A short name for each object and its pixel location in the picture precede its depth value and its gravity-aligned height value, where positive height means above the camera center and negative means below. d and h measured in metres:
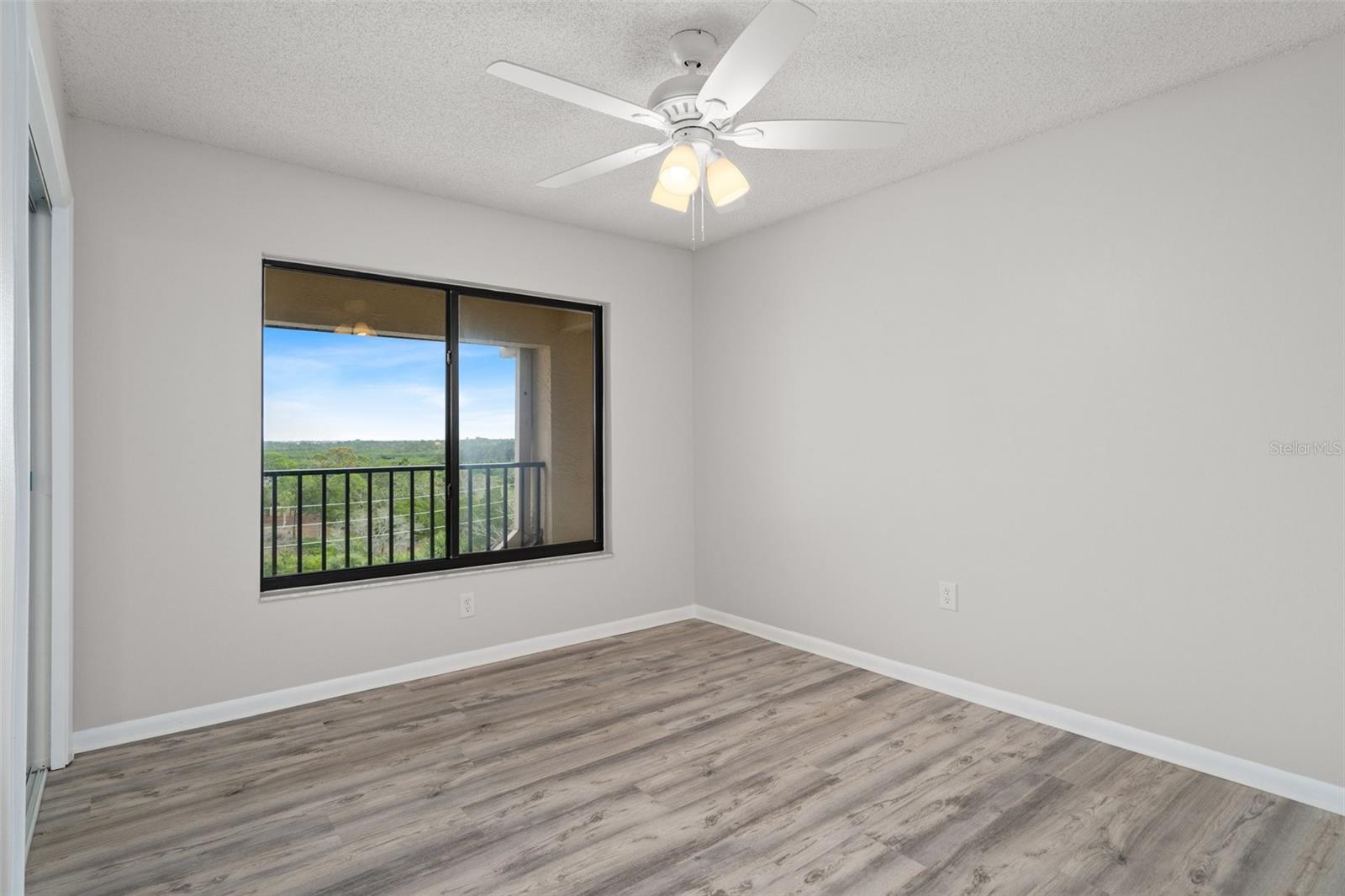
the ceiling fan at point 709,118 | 1.83 +0.97
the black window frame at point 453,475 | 3.43 -0.14
